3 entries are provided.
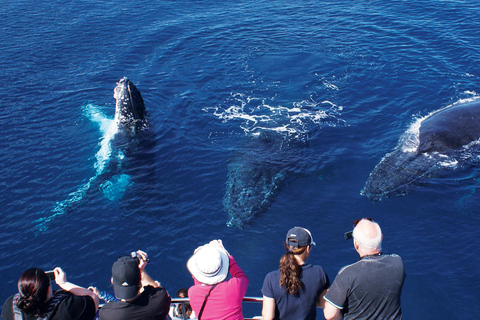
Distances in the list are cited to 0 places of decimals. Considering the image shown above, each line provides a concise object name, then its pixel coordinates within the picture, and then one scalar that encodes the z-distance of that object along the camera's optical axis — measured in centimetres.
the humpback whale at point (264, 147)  1906
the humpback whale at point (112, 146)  1981
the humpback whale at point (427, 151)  1927
